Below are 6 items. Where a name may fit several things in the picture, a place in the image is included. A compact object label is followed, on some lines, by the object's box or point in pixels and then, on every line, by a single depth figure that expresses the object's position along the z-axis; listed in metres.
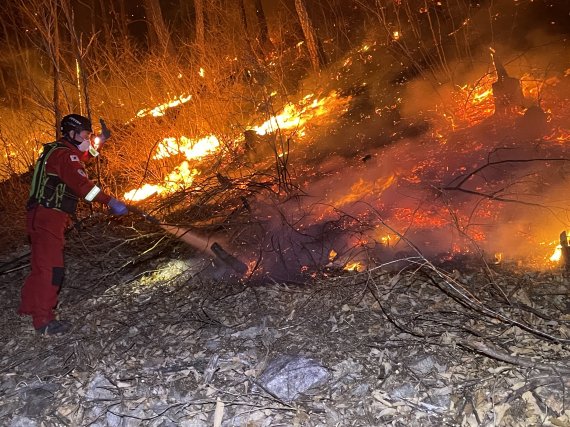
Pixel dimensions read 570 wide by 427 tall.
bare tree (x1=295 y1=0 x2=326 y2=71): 11.48
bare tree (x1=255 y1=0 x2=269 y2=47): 15.04
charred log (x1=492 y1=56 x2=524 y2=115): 6.97
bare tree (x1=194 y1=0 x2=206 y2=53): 11.20
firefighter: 4.81
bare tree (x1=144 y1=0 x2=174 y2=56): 12.49
